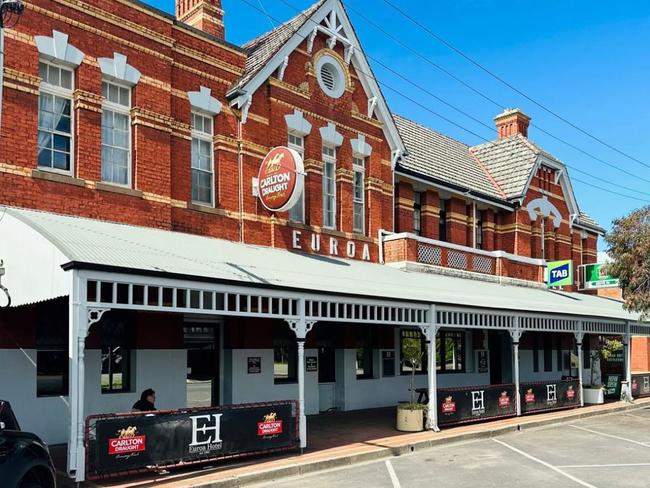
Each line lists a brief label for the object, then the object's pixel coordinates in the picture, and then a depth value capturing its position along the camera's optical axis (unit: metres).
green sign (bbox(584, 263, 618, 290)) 25.53
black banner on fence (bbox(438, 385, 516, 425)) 15.67
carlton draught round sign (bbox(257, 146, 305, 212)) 14.79
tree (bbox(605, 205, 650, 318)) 20.84
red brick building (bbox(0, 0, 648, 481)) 11.63
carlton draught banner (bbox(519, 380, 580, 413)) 18.53
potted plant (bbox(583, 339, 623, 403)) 21.84
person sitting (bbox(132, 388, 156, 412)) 10.96
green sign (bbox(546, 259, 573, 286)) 24.31
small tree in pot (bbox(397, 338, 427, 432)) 14.98
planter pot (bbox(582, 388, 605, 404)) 21.81
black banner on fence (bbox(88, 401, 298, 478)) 9.46
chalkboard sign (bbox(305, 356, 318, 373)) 17.62
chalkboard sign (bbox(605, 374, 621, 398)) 23.34
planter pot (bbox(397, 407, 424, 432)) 14.98
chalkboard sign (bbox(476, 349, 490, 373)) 23.83
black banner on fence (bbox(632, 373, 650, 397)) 24.34
